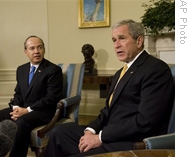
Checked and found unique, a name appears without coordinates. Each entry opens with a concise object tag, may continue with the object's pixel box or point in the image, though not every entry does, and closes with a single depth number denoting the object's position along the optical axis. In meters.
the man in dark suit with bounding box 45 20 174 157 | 1.40
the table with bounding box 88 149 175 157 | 0.79
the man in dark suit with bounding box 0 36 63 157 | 2.08
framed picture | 3.92
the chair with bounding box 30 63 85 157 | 2.05
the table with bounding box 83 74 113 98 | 3.46
